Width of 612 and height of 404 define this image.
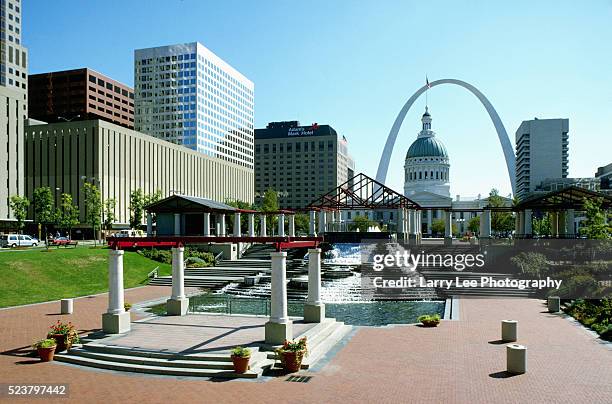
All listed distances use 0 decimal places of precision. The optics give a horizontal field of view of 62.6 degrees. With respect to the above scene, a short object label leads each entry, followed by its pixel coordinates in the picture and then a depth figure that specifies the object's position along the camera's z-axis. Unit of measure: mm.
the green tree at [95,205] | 68750
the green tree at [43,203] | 73812
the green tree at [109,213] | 72725
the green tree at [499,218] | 102062
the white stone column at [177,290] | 28703
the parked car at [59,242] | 65956
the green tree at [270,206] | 107500
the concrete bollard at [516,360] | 18453
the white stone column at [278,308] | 21656
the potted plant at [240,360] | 18428
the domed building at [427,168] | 182625
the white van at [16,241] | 60325
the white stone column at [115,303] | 23750
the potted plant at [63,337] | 21703
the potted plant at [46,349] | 20531
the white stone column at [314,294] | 26344
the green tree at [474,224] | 140000
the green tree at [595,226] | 35594
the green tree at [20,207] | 75675
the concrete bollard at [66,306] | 30859
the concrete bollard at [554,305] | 31672
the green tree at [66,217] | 69062
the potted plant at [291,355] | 18922
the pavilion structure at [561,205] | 55188
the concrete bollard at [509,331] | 23594
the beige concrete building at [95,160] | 105875
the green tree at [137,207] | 82562
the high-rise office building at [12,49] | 122569
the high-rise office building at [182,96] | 163750
